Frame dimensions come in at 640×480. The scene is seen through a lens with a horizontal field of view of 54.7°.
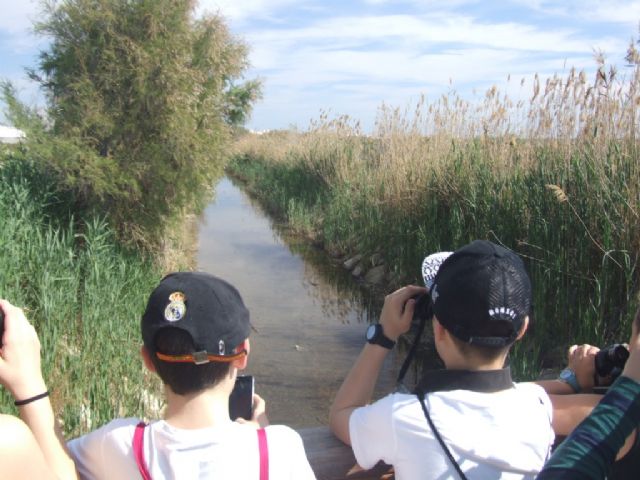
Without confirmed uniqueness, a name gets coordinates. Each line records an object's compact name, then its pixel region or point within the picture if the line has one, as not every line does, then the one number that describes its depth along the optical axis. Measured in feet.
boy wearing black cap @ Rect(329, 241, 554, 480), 4.65
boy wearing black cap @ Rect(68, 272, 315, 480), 4.28
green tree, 20.65
